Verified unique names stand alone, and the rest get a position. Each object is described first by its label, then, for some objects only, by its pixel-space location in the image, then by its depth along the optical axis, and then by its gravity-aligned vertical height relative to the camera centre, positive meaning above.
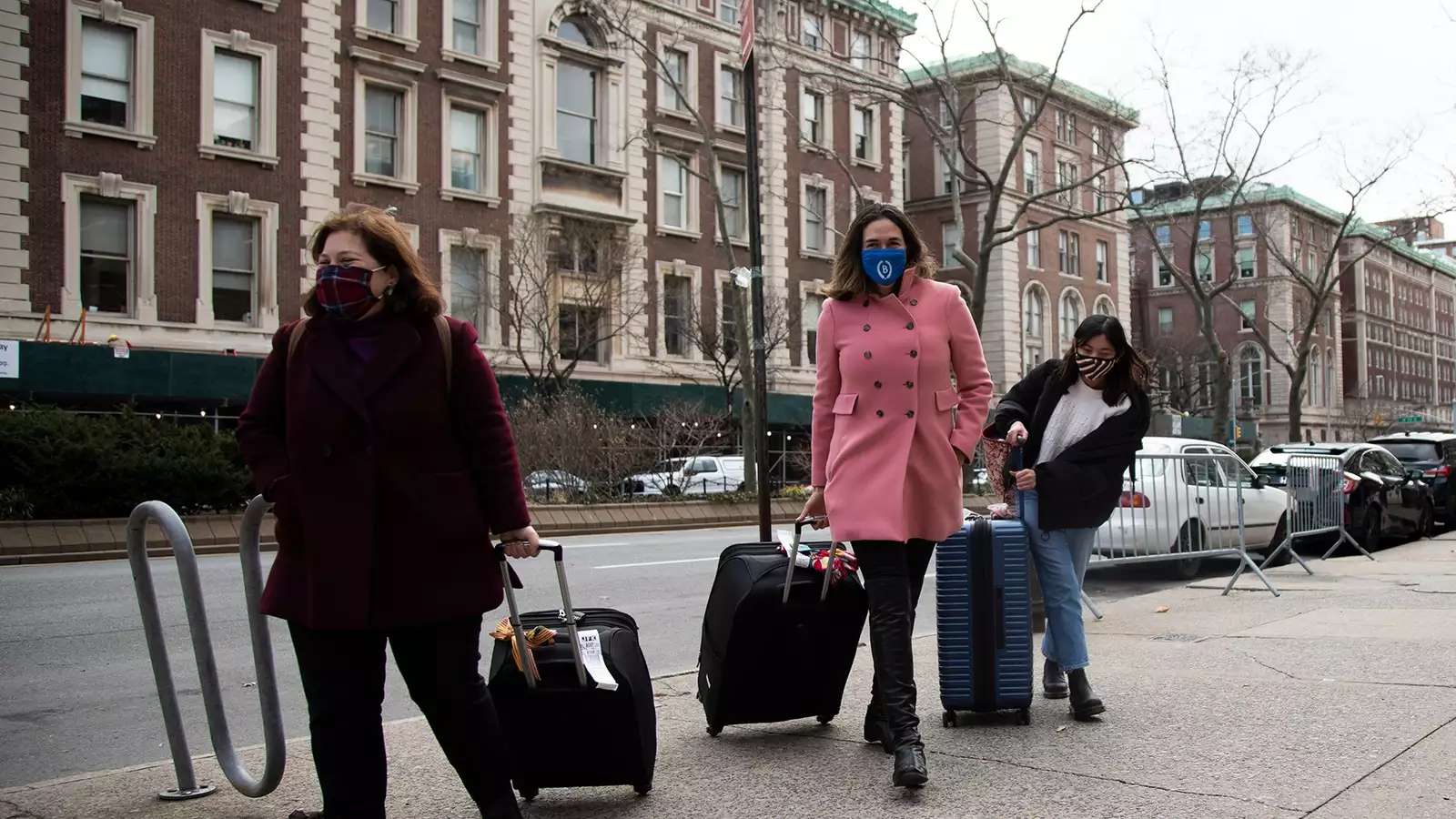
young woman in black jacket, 5.73 -0.07
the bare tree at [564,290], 31.73 +3.97
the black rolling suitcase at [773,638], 4.97 -0.75
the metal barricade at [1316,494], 13.94 -0.61
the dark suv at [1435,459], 21.59 -0.35
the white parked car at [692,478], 24.66 -0.65
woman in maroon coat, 3.47 -0.15
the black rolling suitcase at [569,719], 4.07 -0.86
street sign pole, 9.49 +1.45
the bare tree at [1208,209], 32.28 +6.21
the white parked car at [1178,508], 10.84 -0.58
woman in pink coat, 4.70 +0.10
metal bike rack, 4.27 -0.69
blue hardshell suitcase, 5.46 -0.75
